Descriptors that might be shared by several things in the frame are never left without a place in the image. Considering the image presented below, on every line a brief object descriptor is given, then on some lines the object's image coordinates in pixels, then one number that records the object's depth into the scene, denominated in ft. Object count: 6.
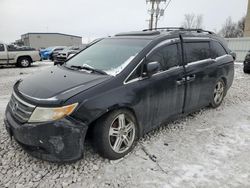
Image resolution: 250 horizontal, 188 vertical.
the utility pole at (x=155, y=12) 68.07
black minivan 8.32
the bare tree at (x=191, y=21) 193.42
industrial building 169.99
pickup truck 44.52
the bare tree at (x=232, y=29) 183.80
